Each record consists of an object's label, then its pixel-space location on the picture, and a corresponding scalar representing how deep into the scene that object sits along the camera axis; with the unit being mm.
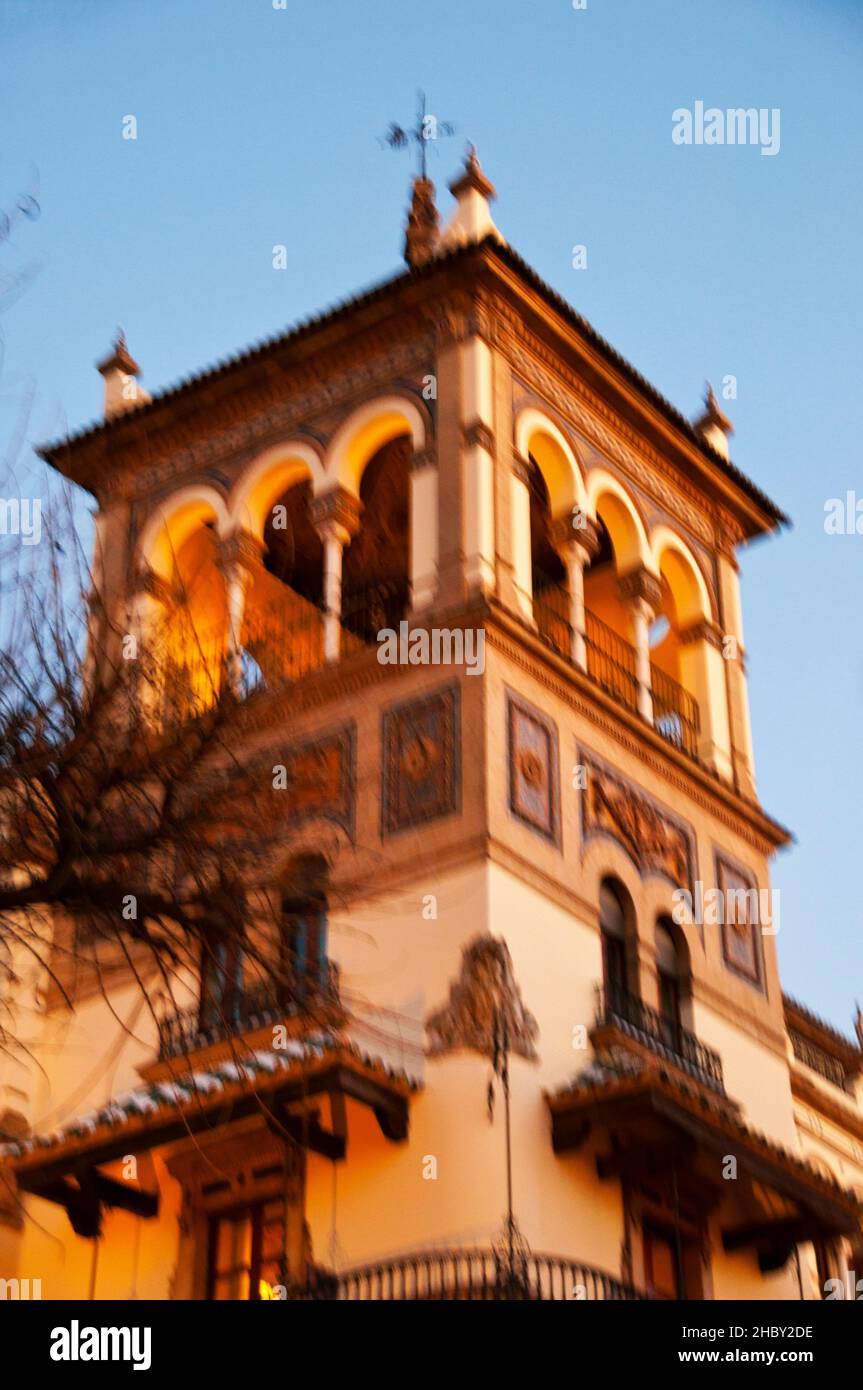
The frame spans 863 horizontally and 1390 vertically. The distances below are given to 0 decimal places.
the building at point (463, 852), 19641
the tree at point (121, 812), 12703
